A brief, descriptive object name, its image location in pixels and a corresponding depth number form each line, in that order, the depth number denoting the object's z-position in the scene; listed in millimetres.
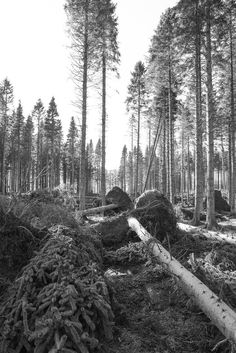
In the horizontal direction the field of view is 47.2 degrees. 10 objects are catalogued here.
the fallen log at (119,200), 13369
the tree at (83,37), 14220
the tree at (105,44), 14836
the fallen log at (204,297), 3252
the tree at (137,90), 26114
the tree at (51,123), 36031
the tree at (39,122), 39938
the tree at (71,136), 42375
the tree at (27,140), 38956
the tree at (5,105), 30578
